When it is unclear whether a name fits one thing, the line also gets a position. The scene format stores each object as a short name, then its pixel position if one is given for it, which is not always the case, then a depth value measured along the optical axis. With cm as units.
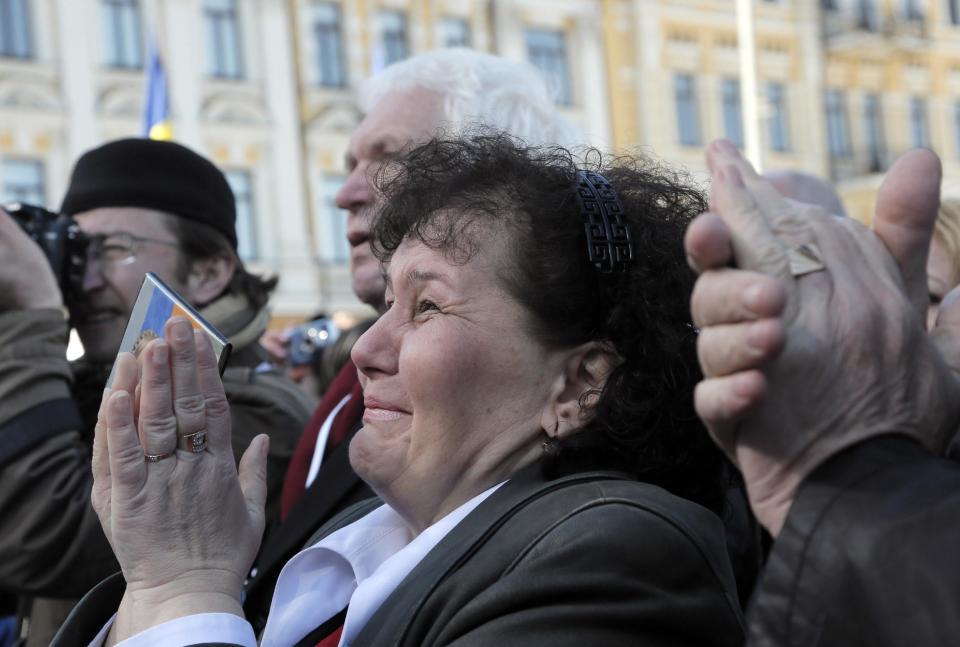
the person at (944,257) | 263
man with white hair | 282
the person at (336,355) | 537
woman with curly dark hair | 176
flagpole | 1470
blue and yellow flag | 938
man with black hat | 261
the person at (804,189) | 379
